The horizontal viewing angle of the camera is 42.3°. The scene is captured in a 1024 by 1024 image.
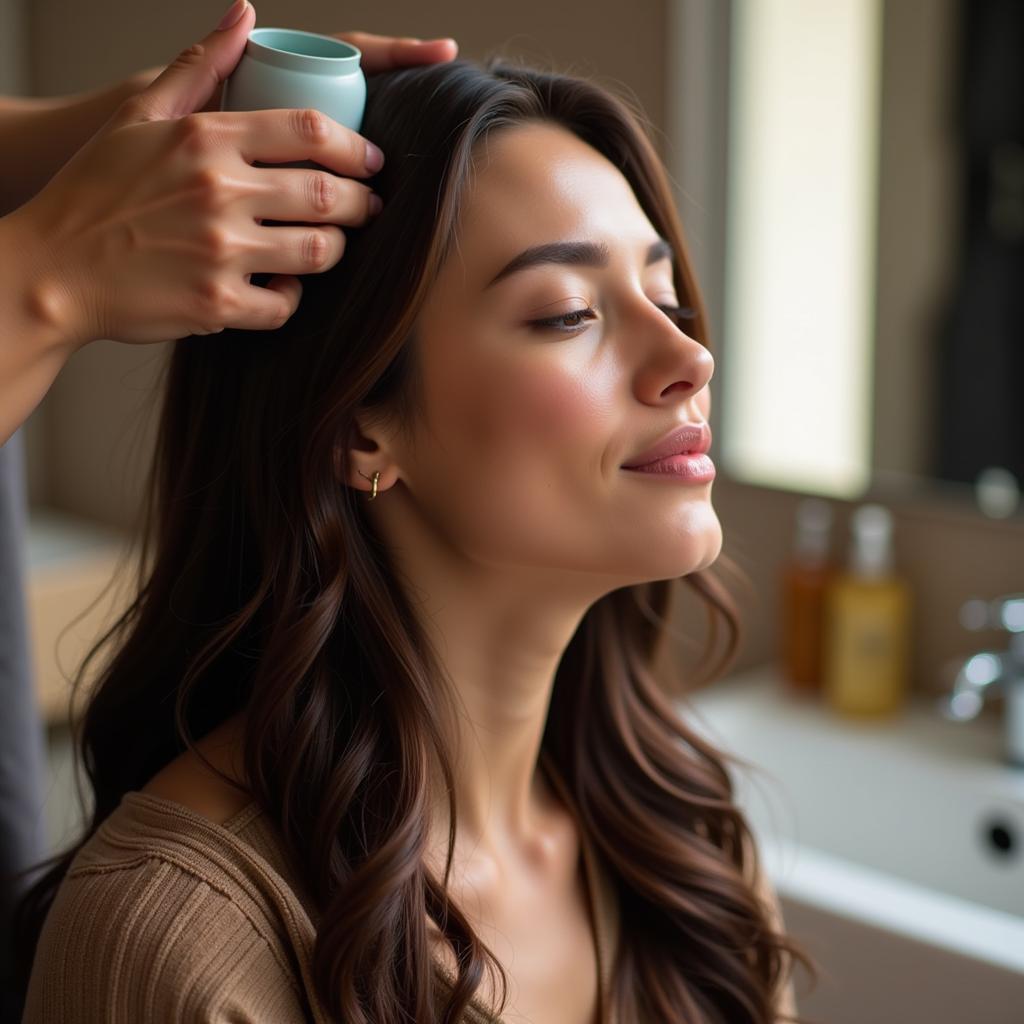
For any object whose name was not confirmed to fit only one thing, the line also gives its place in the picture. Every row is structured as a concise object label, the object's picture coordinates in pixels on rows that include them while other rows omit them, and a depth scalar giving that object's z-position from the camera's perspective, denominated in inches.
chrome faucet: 56.9
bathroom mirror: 63.5
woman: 33.2
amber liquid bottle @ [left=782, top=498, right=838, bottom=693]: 64.1
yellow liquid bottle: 62.0
